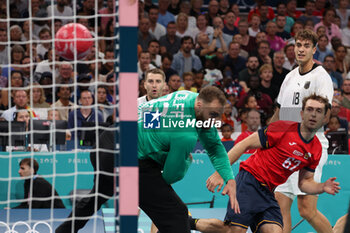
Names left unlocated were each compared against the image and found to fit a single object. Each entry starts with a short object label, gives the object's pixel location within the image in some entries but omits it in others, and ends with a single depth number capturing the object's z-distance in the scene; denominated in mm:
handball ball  11422
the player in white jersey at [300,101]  12359
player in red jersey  10773
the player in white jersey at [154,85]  13672
